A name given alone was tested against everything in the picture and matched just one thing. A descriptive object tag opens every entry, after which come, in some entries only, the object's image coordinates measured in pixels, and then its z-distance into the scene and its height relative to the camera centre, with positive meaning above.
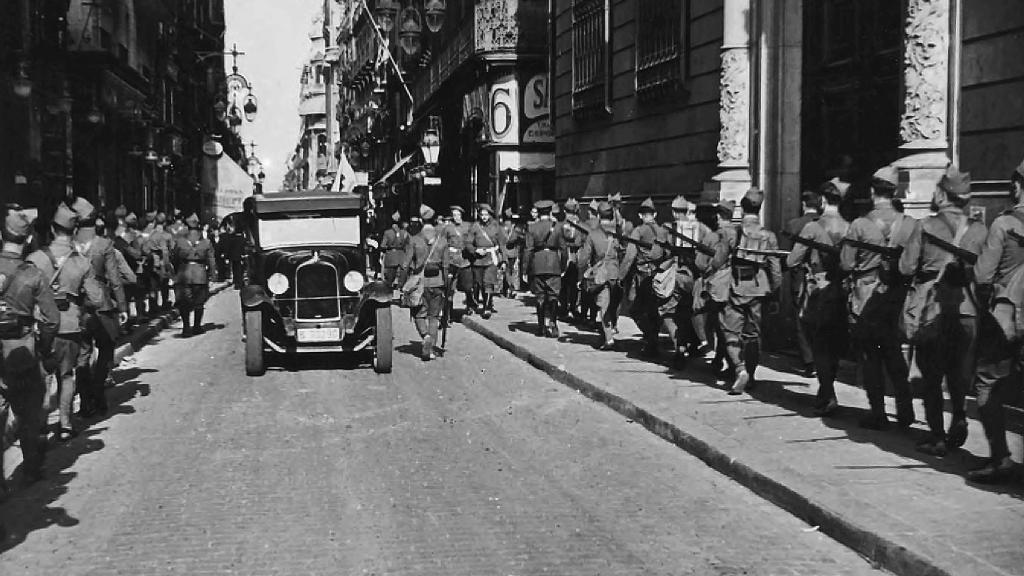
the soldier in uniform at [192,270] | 19.41 -0.99
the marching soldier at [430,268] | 15.41 -0.79
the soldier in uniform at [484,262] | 22.03 -1.03
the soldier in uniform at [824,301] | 9.90 -0.80
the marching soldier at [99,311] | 10.91 -0.92
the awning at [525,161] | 32.38 +1.19
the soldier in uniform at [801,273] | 10.87 -0.61
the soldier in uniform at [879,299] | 8.99 -0.72
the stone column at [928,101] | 10.93 +0.93
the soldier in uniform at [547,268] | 17.39 -0.90
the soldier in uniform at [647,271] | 14.29 -0.80
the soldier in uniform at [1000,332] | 7.08 -0.77
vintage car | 14.02 -0.94
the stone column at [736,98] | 15.57 +1.37
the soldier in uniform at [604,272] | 15.44 -0.86
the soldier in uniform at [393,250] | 26.03 -0.95
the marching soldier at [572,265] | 18.19 -0.98
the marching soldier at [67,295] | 9.48 -0.68
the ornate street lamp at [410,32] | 39.91 +5.75
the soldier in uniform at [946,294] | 7.86 -0.61
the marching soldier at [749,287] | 11.09 -0.76
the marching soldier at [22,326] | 7.53 -0.74
